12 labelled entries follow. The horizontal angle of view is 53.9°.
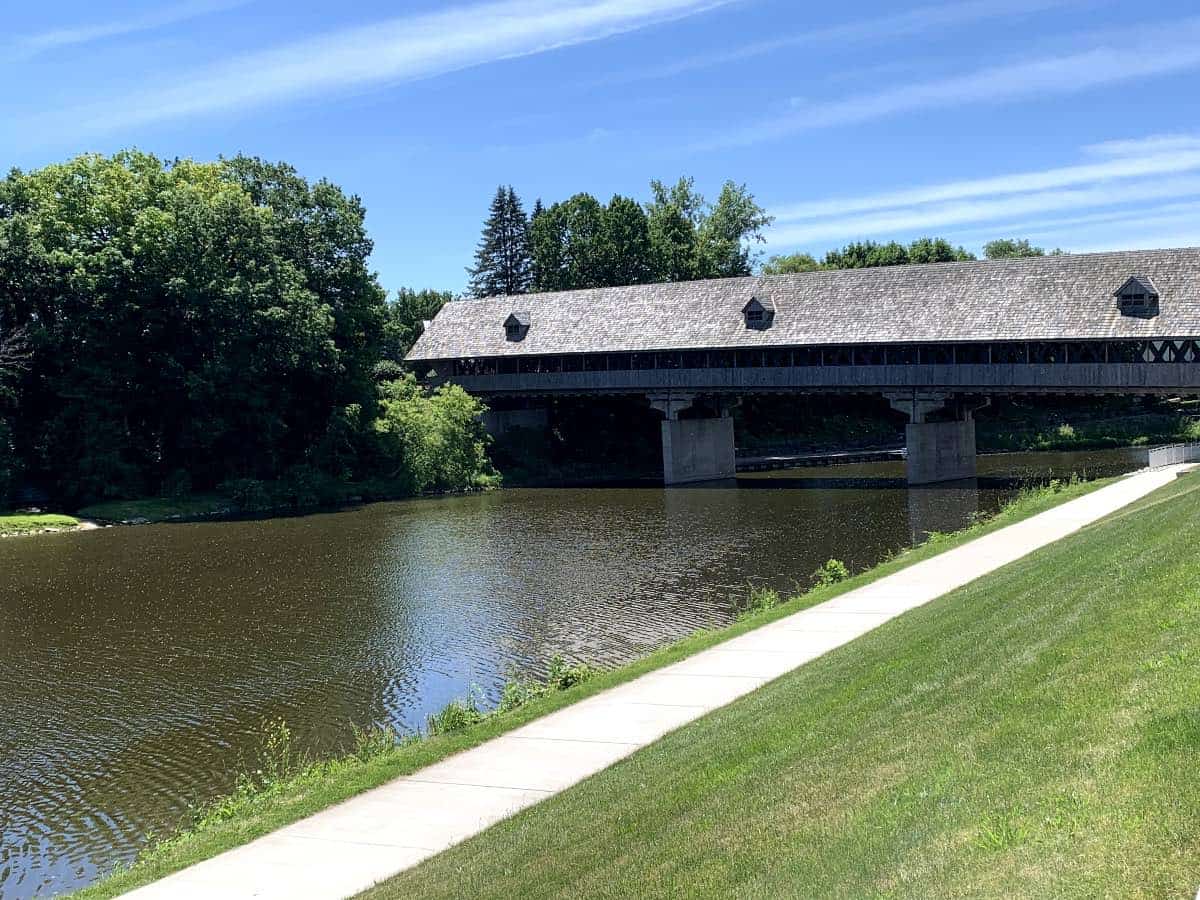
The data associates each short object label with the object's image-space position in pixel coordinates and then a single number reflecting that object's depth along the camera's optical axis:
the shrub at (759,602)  22.86
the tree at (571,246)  83.38
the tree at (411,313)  83.19
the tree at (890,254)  88.44
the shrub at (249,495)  50.38
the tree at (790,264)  99.54
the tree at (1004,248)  126.06
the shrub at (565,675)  17.88
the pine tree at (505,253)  92.06
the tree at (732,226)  94.38
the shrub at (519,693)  17.02
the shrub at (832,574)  25.64
